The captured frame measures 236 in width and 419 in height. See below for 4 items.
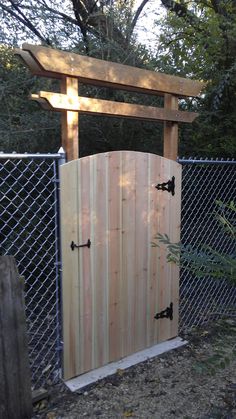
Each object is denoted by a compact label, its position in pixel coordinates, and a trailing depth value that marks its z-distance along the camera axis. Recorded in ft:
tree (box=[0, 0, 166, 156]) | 15.39
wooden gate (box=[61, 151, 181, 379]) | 8.99
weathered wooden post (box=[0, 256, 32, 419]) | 7.38
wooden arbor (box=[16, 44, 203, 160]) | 8.03
